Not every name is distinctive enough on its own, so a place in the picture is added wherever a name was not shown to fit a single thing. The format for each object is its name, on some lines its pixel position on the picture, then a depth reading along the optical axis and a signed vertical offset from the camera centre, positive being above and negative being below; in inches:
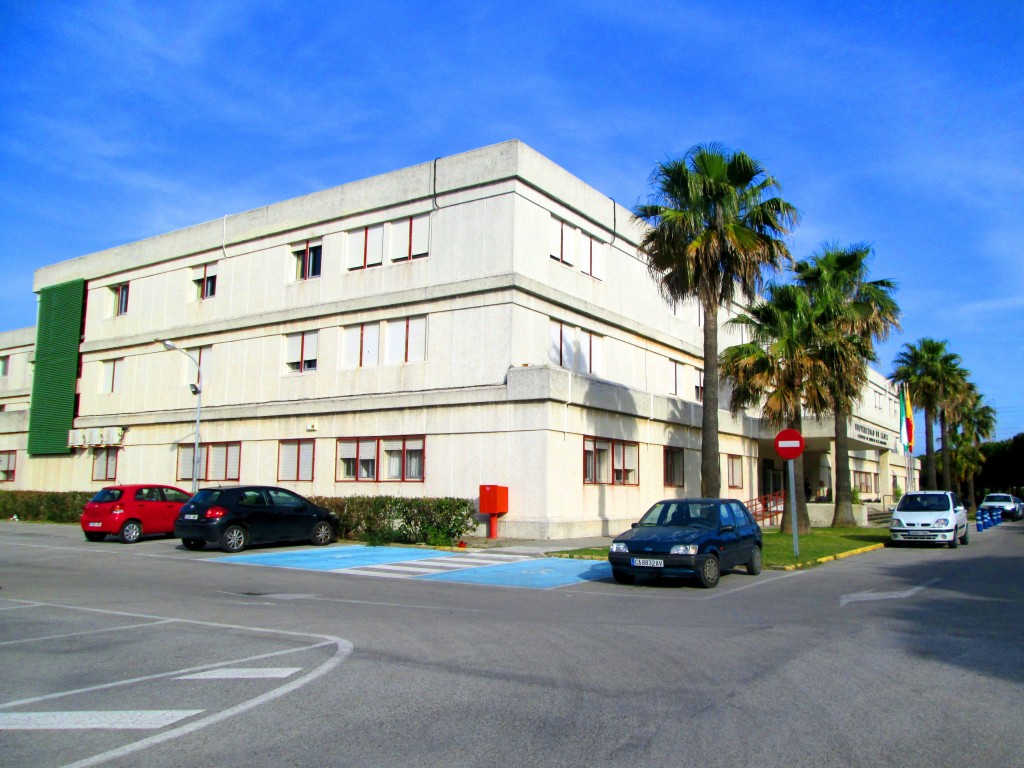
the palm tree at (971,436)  2837.1 +215.8
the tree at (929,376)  2095.2 +304.9
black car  825.5 -32.5
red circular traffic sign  767.1 +47.0
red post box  964.6 -14.2
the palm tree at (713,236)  880.3 +270.5
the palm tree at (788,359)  1056.2 +172.9
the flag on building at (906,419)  2112.3 +197.1
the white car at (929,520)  957.8 -23.5
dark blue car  556.1 -32.9
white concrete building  1031.6 +192.0
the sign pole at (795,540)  762.8 -39.6
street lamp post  1219.7 +140.5
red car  956.6 -34.1
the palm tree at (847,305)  1164.5 +280.4
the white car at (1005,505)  2119.1 -11.4
